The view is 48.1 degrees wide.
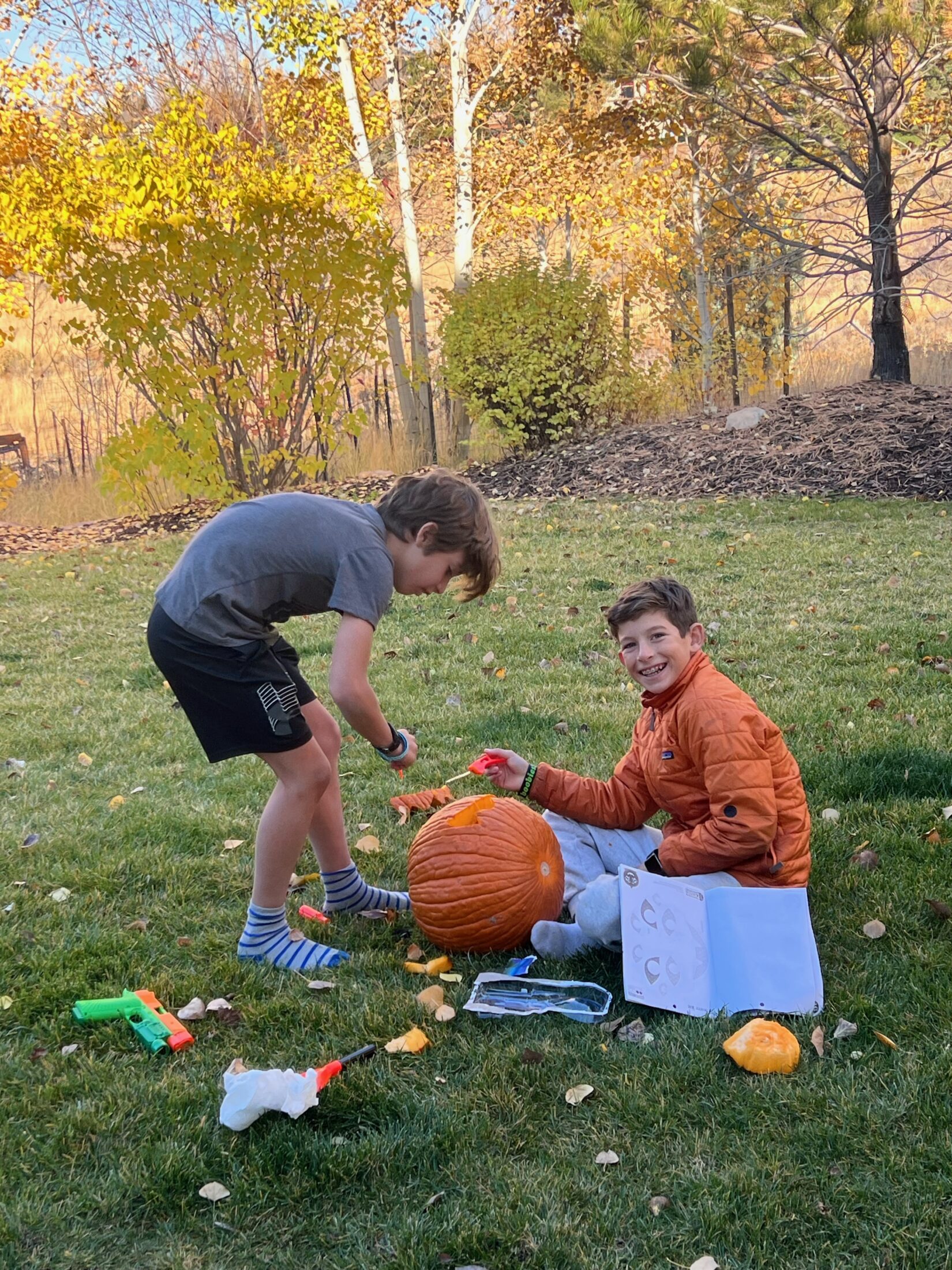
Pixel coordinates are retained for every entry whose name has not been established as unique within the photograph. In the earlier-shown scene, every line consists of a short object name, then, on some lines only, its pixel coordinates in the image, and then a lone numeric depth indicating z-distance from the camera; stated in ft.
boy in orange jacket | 10.12
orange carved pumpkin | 10.32
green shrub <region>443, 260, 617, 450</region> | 49.49
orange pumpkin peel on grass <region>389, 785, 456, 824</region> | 14.11
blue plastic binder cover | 9.28
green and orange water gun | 9.15
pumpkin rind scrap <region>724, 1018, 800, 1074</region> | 8.39
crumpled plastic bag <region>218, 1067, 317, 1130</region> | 7.91
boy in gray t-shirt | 9.71
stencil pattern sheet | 9.40
